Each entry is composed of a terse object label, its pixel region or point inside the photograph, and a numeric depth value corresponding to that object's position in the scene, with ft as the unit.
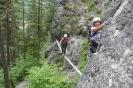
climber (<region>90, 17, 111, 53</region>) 14.20
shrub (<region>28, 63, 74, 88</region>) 20.77
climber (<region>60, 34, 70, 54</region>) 34.26
